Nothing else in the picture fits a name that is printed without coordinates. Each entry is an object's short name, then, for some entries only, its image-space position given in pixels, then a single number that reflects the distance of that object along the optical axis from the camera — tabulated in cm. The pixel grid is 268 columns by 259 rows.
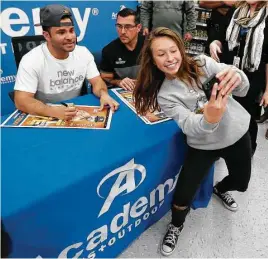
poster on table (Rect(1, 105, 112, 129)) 136
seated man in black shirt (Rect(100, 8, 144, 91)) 204
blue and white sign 292
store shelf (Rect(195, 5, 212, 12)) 438
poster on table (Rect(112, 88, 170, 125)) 147
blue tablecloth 99
